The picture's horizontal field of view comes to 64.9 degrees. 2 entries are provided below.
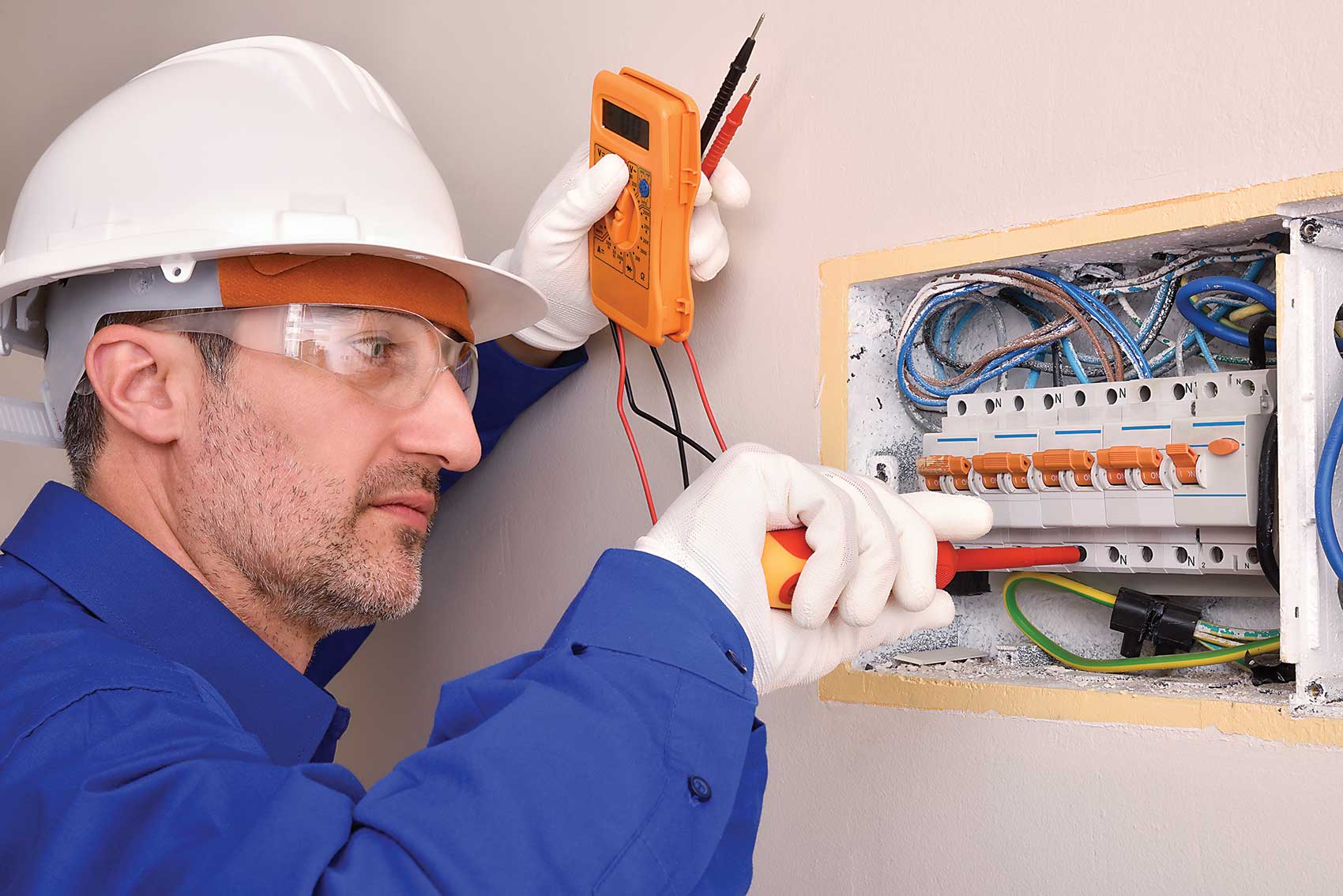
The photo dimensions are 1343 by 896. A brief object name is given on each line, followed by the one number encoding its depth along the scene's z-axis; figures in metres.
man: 0.67
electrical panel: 0.83
